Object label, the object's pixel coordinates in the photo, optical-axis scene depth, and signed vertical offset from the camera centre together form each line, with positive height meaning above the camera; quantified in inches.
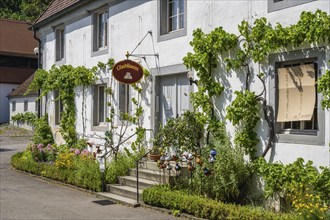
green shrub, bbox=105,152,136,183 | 458.3 -65.0
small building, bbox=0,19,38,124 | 1577.4 +170.3
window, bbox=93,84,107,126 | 629.9 +3.1
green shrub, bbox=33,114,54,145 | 748.3 -47.1
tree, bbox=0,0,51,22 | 1952.4 +463.0
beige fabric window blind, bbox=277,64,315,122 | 330.6 +11.9
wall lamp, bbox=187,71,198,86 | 429.7 +29.6
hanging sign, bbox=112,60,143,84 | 476.4 +39.7
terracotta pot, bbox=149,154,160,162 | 446.3 -51.0
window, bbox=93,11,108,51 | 629.0 +111.7
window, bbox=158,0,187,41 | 473.1 +100.3
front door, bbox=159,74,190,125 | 462.6 +12.7
